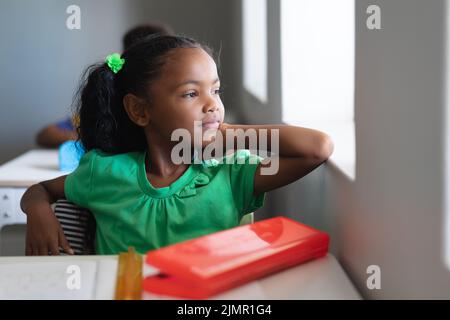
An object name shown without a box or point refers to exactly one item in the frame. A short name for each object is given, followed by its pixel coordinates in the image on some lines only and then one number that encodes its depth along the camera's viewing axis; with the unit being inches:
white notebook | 58.0
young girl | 69.0
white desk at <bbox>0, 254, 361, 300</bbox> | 57.6
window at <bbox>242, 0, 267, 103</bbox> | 109.4
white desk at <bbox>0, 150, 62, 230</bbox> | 93.4
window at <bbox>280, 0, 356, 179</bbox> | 82.4
